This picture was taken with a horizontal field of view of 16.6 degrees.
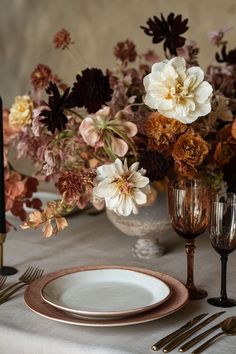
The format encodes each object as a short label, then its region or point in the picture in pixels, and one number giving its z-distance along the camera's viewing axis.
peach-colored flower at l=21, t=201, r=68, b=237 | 1.46
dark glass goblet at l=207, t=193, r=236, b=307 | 1.43
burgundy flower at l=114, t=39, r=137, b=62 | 1.95
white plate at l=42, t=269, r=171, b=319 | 1.36
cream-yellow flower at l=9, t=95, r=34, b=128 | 1.75
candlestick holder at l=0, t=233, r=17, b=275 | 1.62
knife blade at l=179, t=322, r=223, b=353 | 1.26
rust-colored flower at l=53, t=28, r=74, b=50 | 1.83
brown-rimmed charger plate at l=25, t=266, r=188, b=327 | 1.31
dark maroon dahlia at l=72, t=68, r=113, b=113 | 1.49
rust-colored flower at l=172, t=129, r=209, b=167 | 1.48
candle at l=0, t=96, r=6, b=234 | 1.60
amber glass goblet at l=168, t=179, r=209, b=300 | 1.51
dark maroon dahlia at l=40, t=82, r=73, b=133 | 1.48
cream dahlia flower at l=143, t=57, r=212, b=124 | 1.42
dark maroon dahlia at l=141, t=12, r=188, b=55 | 1.67
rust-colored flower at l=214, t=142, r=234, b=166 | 1.62
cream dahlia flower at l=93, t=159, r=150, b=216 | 1.43
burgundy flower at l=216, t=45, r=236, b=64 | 1.91
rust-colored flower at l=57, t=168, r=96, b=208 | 1.44
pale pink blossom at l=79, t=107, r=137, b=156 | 1.55
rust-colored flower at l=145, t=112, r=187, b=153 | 1.47
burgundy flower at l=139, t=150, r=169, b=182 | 1.50
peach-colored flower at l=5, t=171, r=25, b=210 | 1.82
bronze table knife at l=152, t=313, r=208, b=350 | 1.27
